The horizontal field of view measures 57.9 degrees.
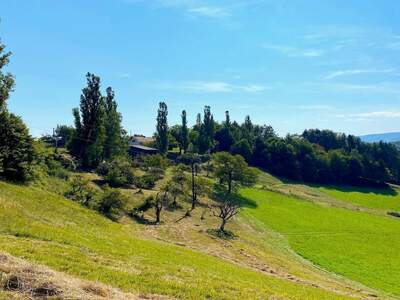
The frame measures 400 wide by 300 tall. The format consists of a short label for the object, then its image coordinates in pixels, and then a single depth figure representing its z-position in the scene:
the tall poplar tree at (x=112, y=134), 81.50
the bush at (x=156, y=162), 78.06
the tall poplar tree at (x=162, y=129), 110.31
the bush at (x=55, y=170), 55.19
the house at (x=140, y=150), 116.85
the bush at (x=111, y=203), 44.88
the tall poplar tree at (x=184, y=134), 121.62
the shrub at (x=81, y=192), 45.24
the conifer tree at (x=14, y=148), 35.72
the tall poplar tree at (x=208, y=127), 132.38
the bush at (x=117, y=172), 63.50
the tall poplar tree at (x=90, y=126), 69.44
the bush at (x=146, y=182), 65.94
